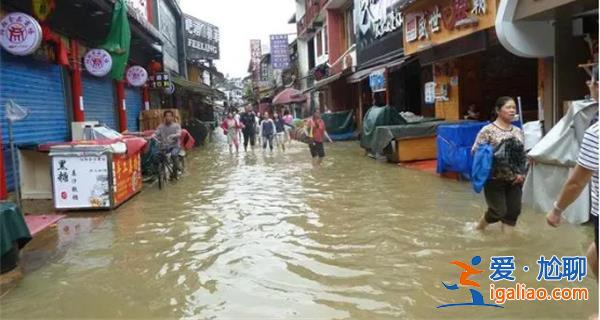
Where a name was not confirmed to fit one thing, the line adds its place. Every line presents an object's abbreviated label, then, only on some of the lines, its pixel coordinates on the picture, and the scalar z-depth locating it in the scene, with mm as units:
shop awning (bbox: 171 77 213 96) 24159
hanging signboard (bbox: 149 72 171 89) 21344
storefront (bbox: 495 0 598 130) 9516
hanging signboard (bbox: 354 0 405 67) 18688
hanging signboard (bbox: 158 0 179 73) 27295
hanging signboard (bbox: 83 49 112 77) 13125
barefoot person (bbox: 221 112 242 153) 22141
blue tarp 10797
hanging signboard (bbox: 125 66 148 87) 17969
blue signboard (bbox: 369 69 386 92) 18656
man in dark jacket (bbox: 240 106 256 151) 23359
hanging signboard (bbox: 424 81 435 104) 16375
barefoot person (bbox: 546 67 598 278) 3287
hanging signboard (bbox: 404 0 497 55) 11656
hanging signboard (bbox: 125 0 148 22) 19148
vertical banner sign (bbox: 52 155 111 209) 8953
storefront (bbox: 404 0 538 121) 14056
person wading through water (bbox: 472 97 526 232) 6148
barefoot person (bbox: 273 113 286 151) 23562
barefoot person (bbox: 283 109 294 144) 27258
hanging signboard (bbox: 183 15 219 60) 35312
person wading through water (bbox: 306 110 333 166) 15234
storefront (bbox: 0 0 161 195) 9992
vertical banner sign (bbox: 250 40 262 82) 64125
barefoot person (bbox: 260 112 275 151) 21734
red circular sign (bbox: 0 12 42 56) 9062
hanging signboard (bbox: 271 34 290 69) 43156
